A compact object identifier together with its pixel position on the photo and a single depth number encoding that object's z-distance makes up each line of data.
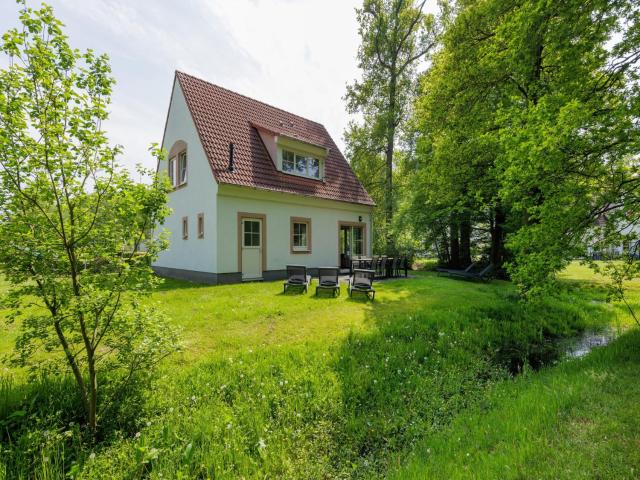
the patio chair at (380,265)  13.04
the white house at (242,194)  12.04
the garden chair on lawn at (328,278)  9.63
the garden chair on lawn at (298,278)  9.94
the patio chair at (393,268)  13.75
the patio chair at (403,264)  14.38
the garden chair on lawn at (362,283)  9.16
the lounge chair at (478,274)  13.44
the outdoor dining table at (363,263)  12.77
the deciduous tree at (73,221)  2.55
